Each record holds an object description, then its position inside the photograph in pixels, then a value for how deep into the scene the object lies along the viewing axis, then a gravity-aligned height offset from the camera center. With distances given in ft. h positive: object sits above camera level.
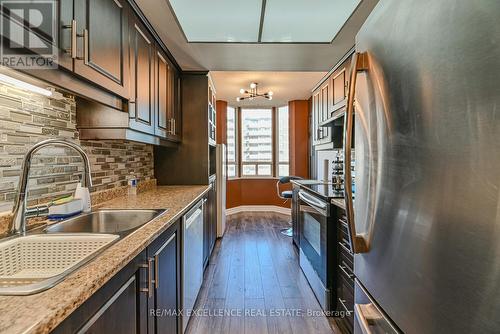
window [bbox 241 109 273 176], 19.69 +1.96
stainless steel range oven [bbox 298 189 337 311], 6.55 -2.26
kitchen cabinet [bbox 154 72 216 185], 10.03 +0.85
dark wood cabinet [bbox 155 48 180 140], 7.38 +2.24
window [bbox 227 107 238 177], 19.22 +1.92
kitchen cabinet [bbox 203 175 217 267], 9.17 -2.18
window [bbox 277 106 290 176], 19.33 +1.85
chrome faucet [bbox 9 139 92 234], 3.54 -0.42
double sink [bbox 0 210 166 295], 3.31 -1.10
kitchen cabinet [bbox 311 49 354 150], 8.02 +2.21
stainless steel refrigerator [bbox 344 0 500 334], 1.58 +0.01
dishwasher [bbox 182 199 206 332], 5.73 -2.28
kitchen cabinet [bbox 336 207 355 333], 5.58 -2.52
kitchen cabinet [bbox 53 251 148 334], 2.19 -1.39
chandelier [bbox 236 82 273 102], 14.01 +4.53
